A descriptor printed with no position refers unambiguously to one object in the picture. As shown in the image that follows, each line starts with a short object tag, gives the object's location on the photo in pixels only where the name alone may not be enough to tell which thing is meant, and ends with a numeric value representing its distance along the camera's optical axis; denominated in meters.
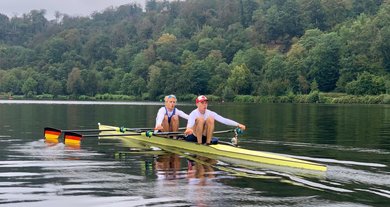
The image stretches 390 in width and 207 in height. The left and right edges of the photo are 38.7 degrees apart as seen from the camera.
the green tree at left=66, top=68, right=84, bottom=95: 169.38
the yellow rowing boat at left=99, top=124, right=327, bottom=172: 16.67
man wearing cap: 20.11
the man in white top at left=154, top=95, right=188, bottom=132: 22.58
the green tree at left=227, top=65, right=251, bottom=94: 133.62
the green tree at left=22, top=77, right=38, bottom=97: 172.25
